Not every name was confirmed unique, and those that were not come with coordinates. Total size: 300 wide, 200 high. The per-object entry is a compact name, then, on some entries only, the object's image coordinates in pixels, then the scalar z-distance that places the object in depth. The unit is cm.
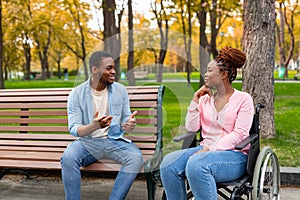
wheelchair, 284
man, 336
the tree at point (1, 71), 1827
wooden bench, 357
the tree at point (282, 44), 2694
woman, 286
